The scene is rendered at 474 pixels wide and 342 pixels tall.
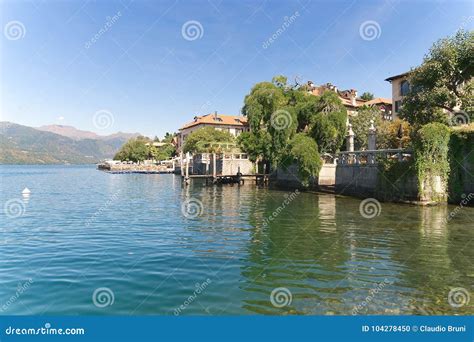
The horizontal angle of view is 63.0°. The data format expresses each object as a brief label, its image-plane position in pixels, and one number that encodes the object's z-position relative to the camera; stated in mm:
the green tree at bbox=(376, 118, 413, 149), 46281
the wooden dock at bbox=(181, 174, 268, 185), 52375
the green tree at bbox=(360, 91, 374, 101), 101300
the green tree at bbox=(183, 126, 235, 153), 83888
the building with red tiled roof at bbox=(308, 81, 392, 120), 81125
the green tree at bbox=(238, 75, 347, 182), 40375
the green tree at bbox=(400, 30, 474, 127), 30531
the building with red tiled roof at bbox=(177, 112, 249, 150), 113125
